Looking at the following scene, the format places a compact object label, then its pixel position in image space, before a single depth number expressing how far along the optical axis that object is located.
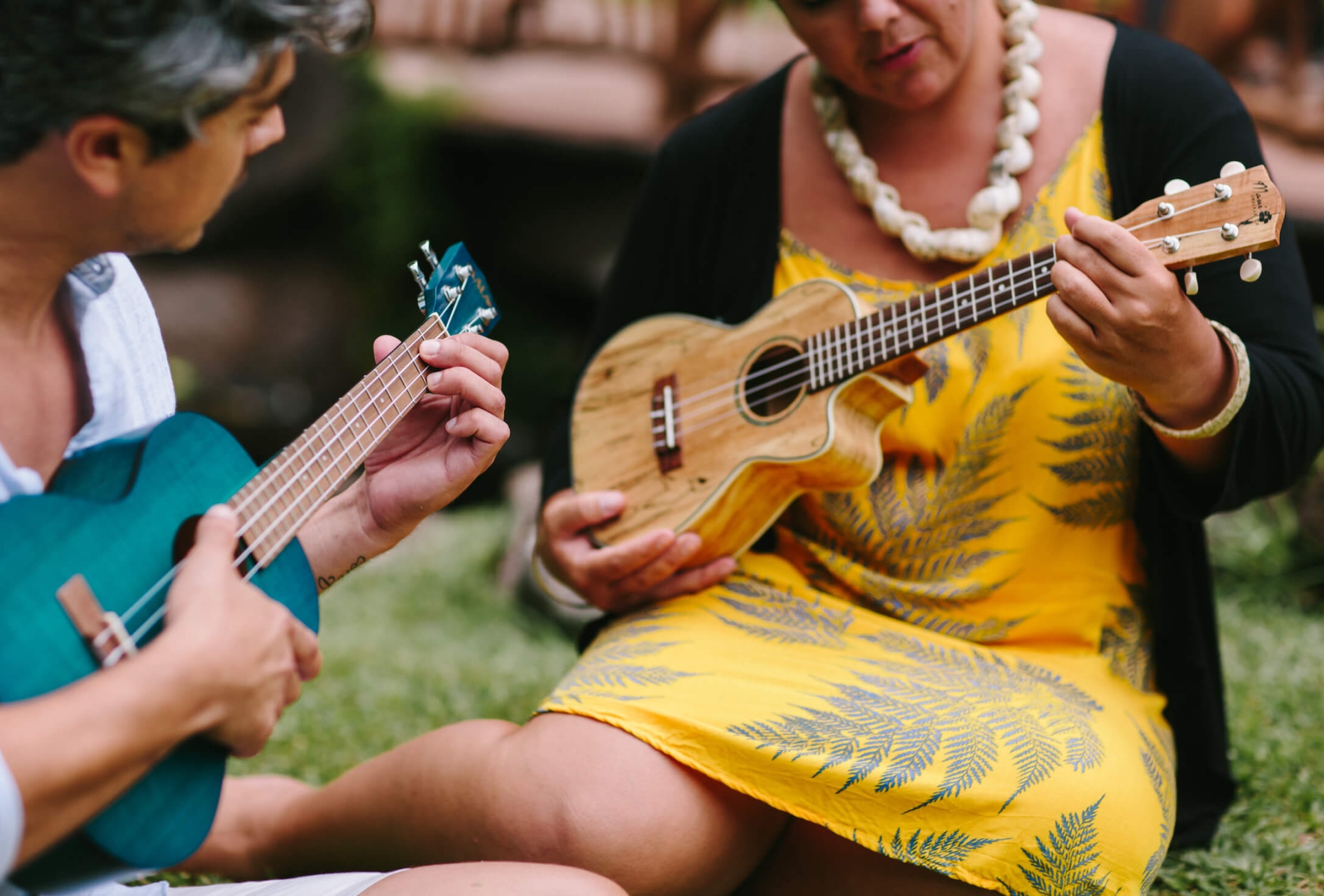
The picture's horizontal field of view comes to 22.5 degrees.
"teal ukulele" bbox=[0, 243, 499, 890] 2.02
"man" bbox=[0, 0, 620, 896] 1.91
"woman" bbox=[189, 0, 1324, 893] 2.24
